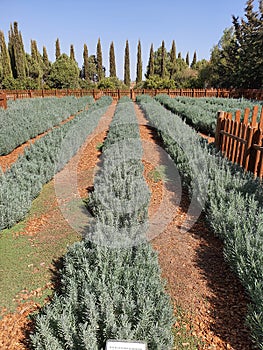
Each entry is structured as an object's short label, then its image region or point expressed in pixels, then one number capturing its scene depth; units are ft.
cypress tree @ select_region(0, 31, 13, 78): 127.65
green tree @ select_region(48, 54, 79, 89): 126.62
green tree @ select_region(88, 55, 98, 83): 190.41
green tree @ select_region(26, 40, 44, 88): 141.55
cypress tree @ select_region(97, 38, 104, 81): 187.58
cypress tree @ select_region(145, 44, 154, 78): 179.93
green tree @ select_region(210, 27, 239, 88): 111.96
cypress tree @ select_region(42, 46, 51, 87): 184.75
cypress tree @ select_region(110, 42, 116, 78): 187.11
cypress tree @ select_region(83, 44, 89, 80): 177.10
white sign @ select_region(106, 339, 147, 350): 5.09
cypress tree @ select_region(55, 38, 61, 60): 186.39
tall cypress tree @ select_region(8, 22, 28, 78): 129.49
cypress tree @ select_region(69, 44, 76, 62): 196.44
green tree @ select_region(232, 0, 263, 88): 99.91
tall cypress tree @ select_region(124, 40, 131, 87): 188.70
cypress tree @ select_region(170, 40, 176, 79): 178.50
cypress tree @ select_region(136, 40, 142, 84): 186.39
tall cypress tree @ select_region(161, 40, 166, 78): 172.53
